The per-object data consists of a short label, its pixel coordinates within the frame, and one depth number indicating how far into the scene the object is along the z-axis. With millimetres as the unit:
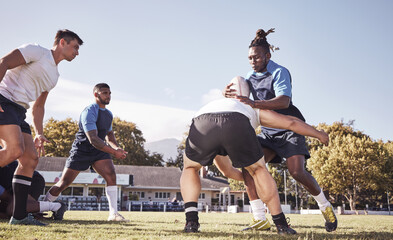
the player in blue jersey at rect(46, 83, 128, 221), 6359
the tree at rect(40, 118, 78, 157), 47781
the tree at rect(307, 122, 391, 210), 33906
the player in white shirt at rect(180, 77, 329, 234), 3465
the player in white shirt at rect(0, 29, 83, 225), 3840
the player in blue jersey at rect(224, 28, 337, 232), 4551
